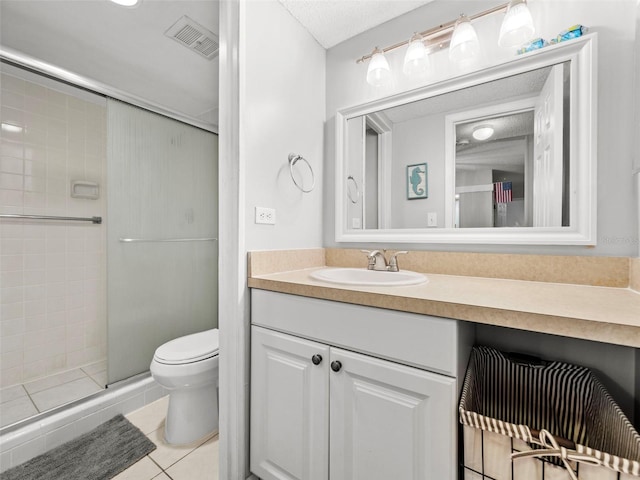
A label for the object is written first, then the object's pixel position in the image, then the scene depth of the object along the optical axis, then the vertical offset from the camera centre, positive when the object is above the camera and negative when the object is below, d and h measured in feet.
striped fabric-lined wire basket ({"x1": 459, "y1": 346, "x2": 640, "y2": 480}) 1.98 -1.67
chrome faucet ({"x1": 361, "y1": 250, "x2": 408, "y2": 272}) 4.48 -0.37
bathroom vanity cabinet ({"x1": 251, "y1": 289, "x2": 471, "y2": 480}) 2.48 -1.60
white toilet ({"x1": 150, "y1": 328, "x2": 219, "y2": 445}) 4.58 -2.55
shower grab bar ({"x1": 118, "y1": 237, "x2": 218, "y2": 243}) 6.02 -0.04
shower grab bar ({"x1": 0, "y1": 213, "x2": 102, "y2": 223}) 5.56 +0.47
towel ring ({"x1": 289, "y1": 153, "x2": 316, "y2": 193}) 4.60 +1.24
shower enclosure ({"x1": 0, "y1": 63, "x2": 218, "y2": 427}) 5.93 -0.02
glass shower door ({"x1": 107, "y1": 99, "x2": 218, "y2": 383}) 5.84 +0.11
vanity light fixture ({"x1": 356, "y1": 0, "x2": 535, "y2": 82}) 3.68 +2.97
